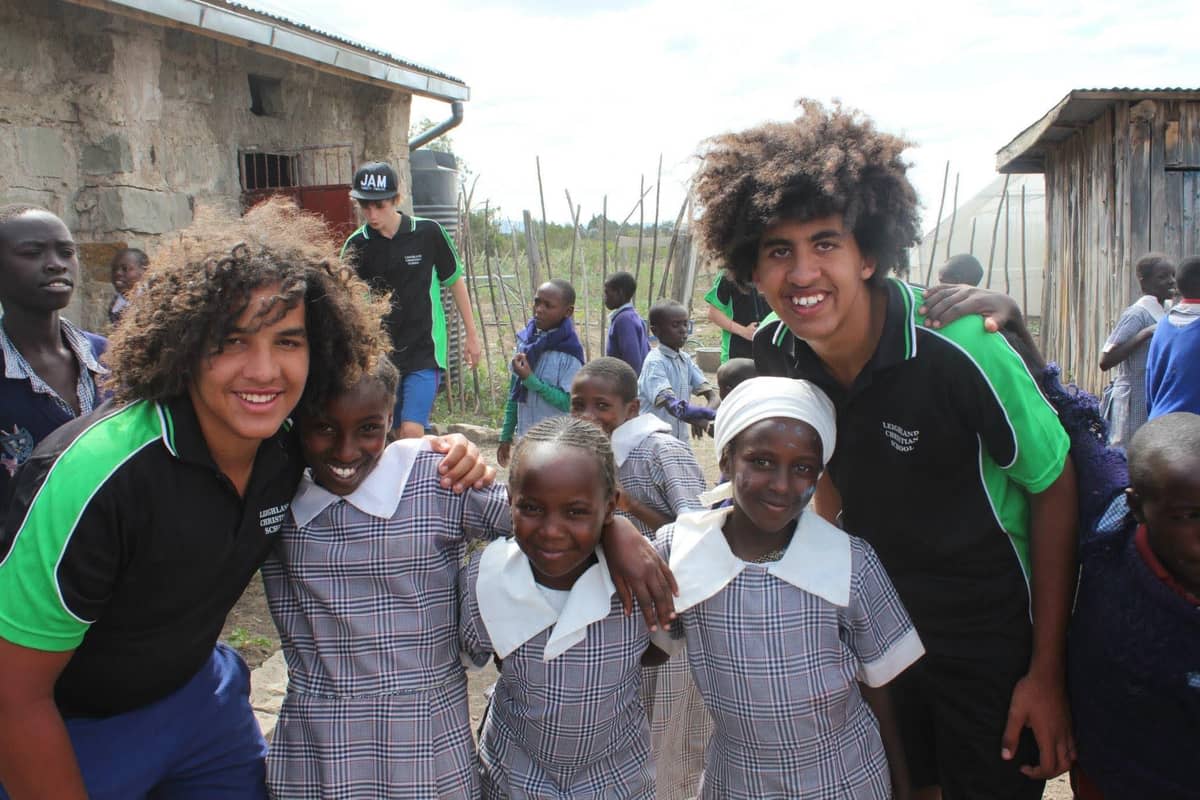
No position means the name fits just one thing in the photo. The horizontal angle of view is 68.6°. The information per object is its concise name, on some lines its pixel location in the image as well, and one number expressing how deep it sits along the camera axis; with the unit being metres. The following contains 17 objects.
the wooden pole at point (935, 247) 9.59
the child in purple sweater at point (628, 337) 5.43
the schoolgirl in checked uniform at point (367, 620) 1.95
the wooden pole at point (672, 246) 8.41
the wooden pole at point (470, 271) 9.07
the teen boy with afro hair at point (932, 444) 1.84
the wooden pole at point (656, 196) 8.47
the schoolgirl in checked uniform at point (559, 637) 1.89
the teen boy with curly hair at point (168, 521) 1.55
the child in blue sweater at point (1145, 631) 1.67
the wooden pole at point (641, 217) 8.53
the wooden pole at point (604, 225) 8.50
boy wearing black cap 5.10
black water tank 8.96
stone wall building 4.68
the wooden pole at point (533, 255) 8.76
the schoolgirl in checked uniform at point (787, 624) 1.90
